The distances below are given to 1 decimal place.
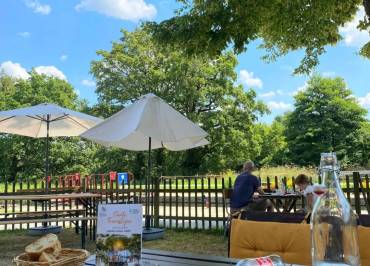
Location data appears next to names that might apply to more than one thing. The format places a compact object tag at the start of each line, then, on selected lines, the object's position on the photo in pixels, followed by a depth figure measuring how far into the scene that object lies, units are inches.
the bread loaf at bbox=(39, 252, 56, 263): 67.6
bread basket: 66.2
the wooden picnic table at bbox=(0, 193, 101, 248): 271.3
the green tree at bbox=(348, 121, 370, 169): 1873.8
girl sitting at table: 319.3
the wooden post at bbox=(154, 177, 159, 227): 410.3
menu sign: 62.6
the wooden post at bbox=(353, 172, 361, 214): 335.9
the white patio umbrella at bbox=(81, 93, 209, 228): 278.0
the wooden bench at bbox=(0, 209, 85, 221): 327.0
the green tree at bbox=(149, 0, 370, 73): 340.8
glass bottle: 56.9
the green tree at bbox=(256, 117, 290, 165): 1915.6
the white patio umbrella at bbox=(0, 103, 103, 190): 338.3
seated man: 305.6
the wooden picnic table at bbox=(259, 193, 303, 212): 314.0
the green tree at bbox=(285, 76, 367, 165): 1893.5
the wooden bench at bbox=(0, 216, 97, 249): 262.5
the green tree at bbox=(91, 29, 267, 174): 1325.0
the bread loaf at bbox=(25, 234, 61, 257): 69.2
